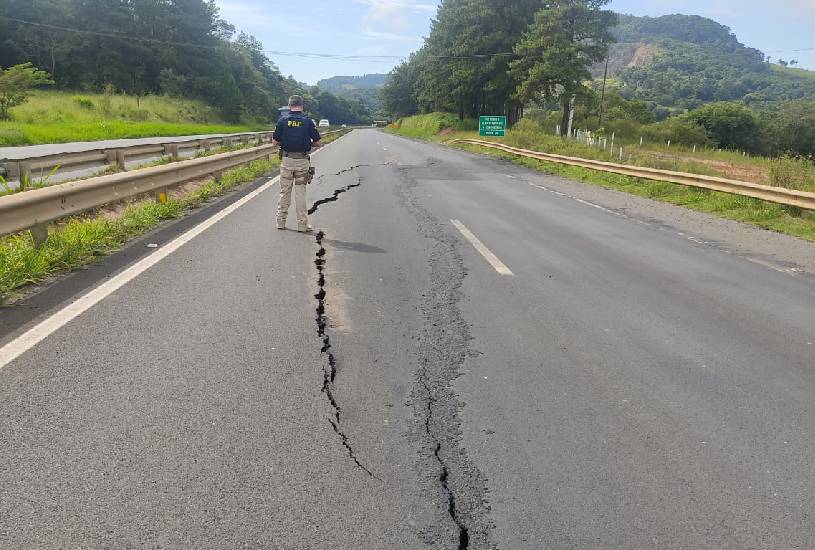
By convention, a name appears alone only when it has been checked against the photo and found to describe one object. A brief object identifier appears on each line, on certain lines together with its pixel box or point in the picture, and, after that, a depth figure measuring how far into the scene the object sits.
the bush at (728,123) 78.19
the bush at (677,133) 64.81
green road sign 43.44
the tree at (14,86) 30.28
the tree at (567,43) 43.19
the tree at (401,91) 115.81
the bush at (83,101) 42.00
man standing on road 8.29
